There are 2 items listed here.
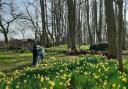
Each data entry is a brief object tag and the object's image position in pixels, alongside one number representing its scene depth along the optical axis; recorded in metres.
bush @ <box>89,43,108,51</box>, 13.38
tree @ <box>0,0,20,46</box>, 21.07
